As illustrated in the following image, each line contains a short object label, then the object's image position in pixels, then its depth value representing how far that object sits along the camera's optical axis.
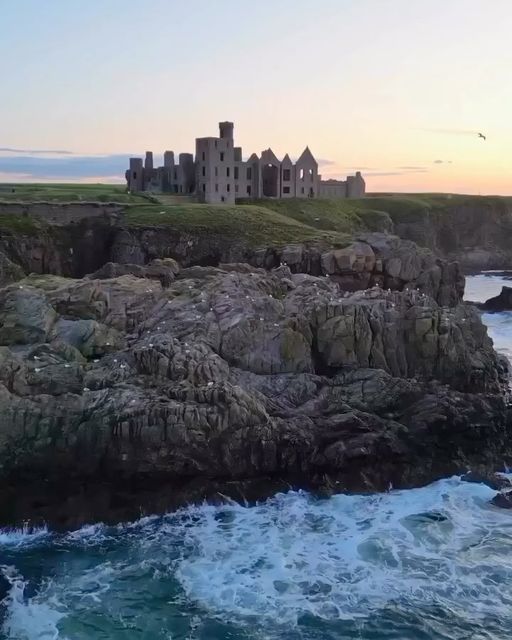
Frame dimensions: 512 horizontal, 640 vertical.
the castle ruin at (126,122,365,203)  97.62
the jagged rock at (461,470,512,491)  35.19
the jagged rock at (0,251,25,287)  57.05
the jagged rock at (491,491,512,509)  33.25
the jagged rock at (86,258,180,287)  55.41
